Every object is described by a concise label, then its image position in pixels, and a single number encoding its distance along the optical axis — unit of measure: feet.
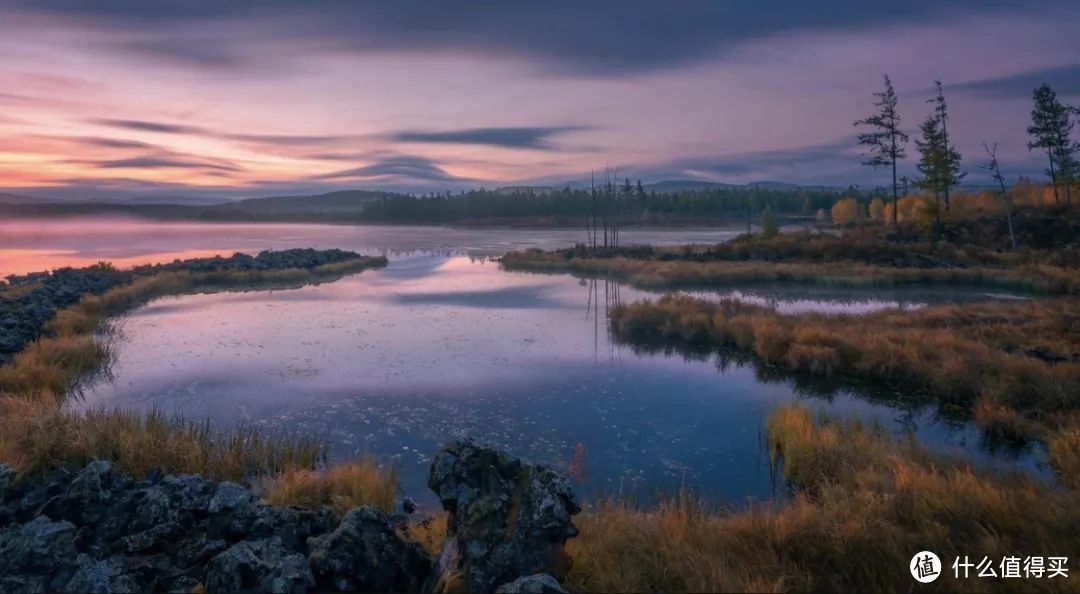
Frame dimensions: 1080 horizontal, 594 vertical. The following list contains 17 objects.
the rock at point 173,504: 20.98
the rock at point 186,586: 17.10
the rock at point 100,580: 16.43
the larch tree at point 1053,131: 164.45
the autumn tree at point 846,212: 249.18
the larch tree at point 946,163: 162.81
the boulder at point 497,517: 16.35
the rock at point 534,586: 14.60
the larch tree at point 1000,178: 125.08
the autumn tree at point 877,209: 261.63
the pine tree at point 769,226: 161.48
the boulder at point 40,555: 17.16
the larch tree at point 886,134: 173.68
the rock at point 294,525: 20.25
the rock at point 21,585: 16.61
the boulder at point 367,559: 17.43
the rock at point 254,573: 16.46
